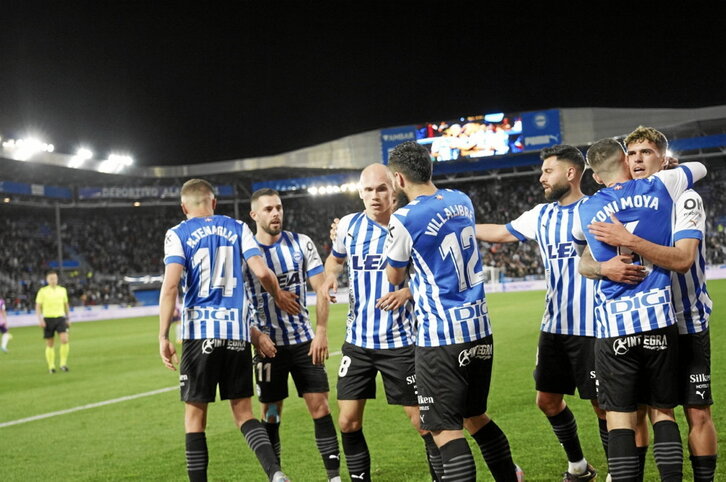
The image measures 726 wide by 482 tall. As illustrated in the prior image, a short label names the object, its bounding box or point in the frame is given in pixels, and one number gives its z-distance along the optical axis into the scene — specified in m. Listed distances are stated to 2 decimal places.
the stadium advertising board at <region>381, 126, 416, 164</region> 46.88
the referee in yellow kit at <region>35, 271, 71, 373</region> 14.97
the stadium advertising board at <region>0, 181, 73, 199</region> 42.03
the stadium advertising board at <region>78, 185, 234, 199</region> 47.78
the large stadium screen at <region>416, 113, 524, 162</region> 45.38
